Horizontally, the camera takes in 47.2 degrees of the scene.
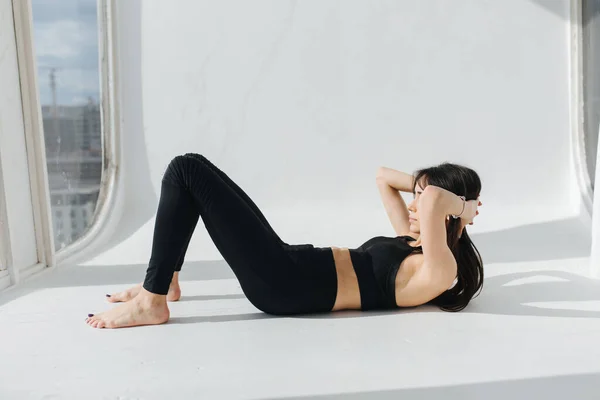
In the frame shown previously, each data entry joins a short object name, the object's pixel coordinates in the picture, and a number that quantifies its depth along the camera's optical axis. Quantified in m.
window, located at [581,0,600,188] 3.73
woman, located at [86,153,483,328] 1.92
